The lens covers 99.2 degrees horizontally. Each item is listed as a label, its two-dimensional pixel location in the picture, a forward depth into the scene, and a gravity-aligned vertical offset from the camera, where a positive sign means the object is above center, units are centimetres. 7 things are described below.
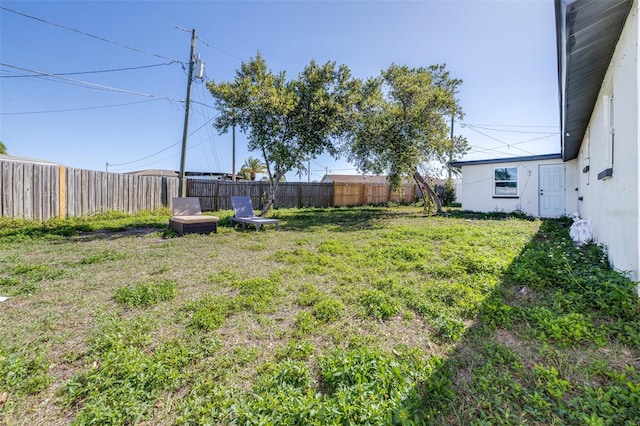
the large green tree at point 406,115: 1082 +395
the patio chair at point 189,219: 674 -17
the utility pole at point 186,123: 990 +328
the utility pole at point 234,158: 2123 +426
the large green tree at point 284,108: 884 +352
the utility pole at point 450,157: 1178 +261
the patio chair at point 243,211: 811 +5
